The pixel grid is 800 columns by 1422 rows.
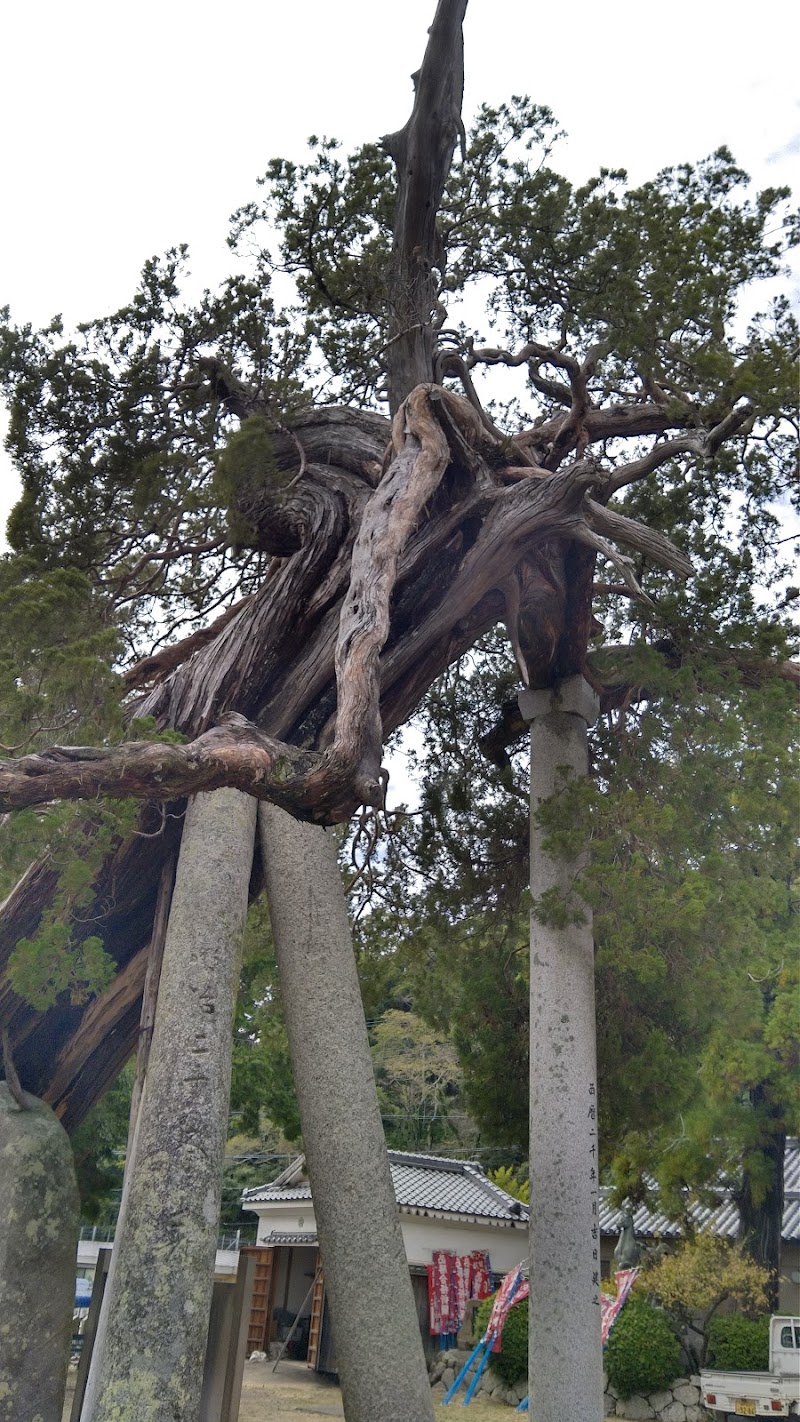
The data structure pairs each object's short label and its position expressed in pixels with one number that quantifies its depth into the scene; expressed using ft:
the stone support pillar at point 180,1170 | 13.87
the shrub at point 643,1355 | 35.17
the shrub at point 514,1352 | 40.24
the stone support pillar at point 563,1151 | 17.78
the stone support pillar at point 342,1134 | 15.88
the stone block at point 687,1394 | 34.86
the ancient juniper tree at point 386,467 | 18.88
